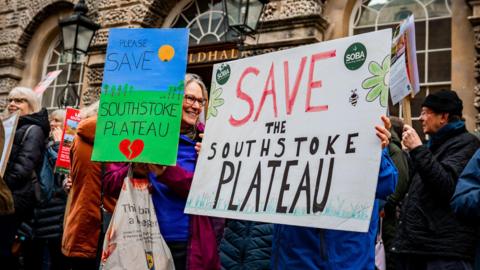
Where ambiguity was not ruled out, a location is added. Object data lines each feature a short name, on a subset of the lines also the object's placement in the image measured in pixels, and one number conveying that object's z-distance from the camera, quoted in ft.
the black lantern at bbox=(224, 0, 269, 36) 18.70
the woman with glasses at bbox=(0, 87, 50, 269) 13.97
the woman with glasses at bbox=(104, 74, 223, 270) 8.87
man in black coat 10.08
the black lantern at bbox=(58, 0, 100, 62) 25.91
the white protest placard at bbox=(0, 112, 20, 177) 13.16
